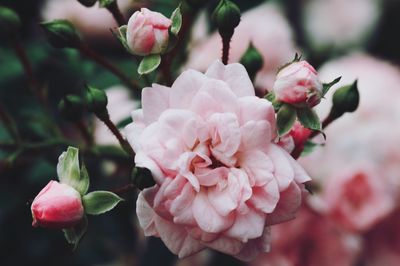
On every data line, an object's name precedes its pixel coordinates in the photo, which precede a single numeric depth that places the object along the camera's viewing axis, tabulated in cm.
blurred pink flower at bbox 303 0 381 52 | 91
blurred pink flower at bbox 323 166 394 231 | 63
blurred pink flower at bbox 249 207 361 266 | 62
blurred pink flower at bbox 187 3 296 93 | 61
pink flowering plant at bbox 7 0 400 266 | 40
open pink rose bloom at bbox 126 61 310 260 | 40
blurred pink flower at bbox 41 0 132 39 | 74
